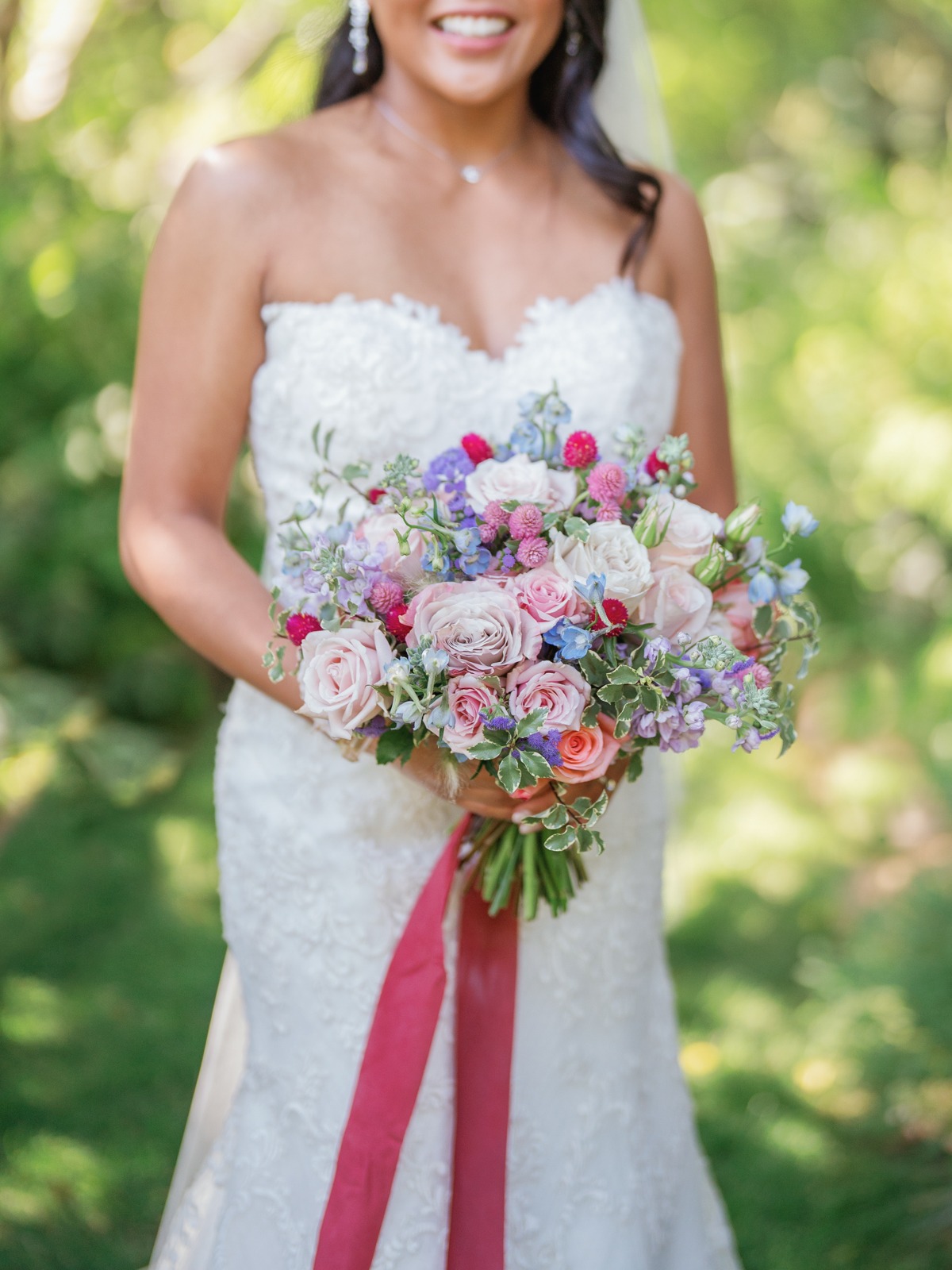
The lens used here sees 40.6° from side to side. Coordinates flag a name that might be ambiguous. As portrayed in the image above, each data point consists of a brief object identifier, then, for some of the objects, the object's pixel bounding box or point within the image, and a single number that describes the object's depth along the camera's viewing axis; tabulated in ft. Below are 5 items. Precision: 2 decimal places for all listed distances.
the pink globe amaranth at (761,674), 5.58
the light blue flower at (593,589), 5.28
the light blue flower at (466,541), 5.52
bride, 7.13
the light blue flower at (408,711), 5.16
